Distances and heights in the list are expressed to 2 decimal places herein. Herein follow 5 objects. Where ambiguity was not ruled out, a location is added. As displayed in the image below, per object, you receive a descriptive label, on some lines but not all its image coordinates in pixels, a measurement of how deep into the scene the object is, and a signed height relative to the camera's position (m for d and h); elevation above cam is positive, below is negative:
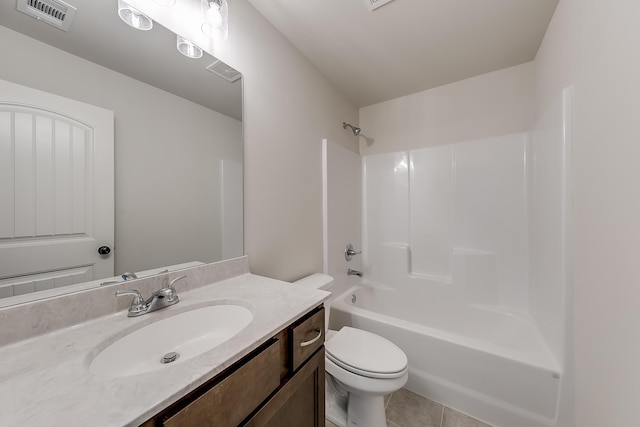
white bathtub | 1.14 -0.88
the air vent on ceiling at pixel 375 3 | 1.21 +1.15
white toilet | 1.08 -0.81
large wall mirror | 0.64 +0.35
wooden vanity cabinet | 0.46 -0.46
